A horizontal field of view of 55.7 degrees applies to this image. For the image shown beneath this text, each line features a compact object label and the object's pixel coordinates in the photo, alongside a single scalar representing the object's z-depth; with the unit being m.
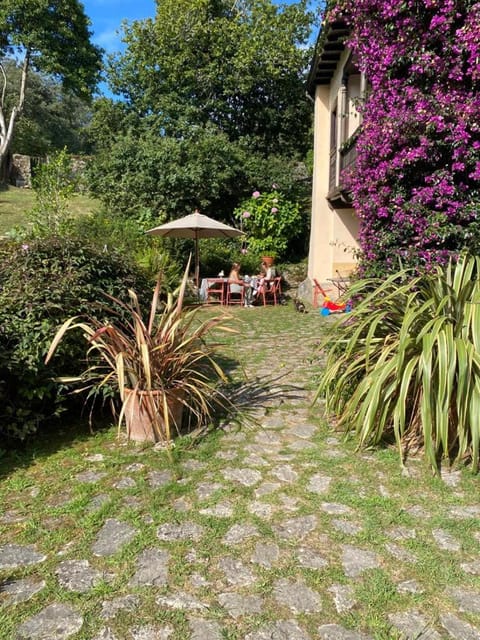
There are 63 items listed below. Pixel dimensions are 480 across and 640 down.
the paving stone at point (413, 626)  1.61
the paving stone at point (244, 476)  2.69
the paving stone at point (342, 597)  1.74
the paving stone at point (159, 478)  2.65
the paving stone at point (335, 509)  2.38
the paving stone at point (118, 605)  1.70
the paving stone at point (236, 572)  1.88
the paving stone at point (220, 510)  2.36
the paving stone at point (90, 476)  2.70
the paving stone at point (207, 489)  2.53
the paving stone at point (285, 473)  2.73
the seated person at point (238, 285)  10.65
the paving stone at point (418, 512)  2.35
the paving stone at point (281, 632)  1.60
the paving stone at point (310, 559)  1.98
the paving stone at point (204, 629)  1.60
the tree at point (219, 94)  14.15
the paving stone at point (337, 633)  1.60
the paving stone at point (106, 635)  1.59
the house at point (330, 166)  9.36
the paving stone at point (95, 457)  2.95
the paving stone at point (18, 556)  1.98
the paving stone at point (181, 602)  1.74
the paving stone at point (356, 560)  1.94
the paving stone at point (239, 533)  2.15
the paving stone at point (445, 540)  2.10
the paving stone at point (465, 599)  1.73
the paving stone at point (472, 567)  1.93
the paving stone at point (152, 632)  1.59
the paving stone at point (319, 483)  2.61
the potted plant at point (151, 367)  3.08
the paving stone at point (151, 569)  1.87
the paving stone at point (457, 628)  1.61
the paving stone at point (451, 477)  2.66
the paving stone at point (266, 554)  2.00
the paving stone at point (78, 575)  1.84
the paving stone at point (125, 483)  2.62
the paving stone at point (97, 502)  2.41
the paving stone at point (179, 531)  2.17
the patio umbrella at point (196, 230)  10.22
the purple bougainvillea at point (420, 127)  4.30
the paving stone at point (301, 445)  3.13
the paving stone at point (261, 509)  2.36
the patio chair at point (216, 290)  10.83
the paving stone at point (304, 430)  3.35
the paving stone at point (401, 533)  2.18
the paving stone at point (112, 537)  2.07
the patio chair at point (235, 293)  10.71
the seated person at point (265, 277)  10.85
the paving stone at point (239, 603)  1.72
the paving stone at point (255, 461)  2.90
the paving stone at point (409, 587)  1.83
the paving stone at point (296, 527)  2.19
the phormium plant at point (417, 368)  2.69
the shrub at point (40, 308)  3.03
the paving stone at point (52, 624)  1.60
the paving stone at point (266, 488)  2.56
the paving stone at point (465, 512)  2.34
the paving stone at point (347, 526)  2.22
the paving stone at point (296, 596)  1.74
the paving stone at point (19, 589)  1.77
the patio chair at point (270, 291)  10.89
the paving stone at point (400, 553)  2.02
